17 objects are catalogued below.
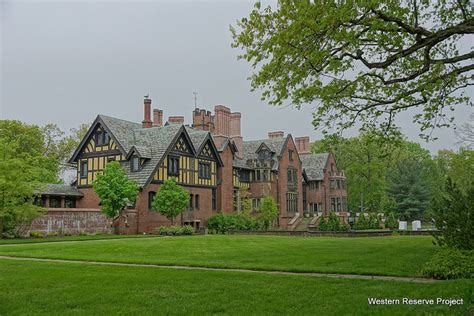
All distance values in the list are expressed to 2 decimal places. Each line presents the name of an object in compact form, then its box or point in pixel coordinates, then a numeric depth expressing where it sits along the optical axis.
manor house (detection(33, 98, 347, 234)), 38.06
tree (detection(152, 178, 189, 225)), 36.94
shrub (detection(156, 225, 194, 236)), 36.97
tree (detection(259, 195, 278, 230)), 46.12
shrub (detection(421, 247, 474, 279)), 11.23
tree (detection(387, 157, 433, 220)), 56.28
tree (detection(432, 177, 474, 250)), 13.30
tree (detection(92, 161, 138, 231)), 33.66
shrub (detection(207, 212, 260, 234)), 43.00
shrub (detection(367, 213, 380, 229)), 44.43
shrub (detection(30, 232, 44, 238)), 31.84
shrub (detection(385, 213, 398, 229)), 46.19
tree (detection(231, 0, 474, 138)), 12.91
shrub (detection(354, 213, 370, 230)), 43.96
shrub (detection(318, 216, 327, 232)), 41.63
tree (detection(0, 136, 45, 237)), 29.39
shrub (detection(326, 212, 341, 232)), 41.25
